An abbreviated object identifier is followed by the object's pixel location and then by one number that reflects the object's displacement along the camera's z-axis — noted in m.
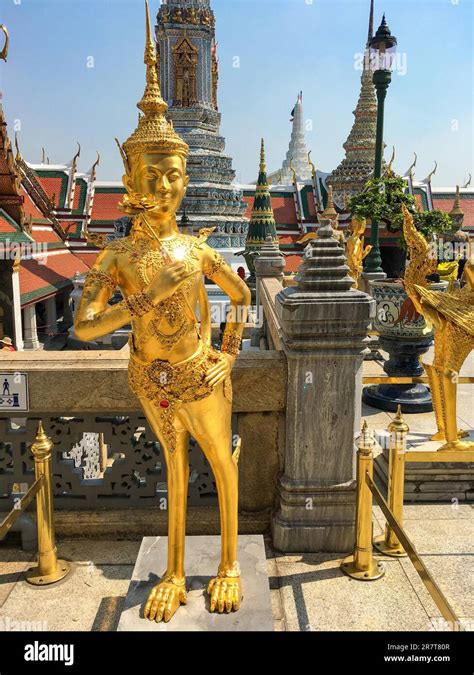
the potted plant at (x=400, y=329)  7.18
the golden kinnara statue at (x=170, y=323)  2.54
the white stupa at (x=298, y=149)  71.31
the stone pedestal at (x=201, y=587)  2.73
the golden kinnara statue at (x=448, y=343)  4.77
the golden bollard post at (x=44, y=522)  3.34
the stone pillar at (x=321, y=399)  3.44
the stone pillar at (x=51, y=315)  19.09
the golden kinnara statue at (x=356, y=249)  11.52
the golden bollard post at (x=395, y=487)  3.73
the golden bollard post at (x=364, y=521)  3.36
